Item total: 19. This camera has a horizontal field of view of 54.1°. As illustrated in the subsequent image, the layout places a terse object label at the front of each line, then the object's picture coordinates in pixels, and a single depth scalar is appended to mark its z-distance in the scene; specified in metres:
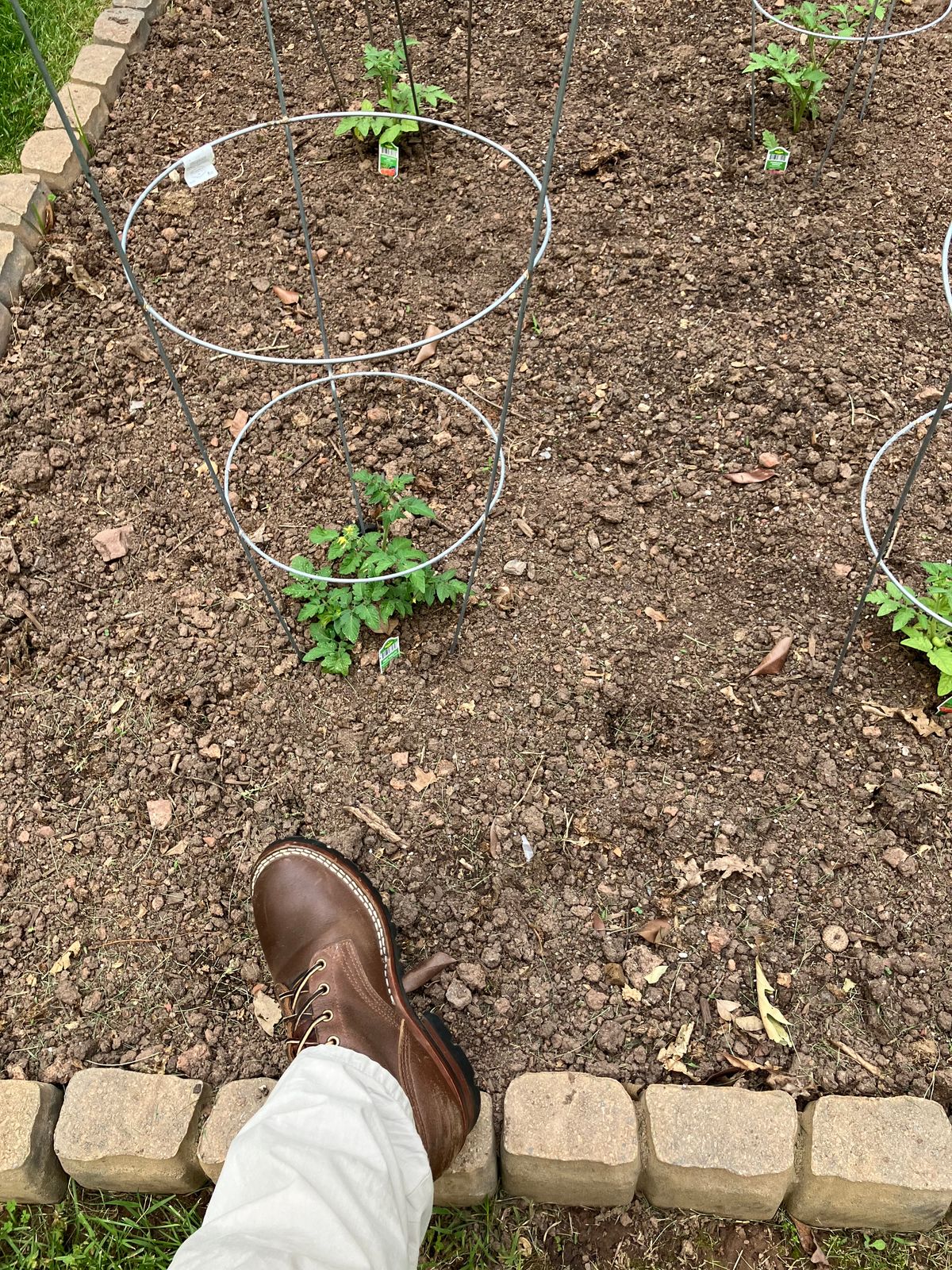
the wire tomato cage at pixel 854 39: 2.47
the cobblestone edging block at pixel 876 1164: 1.38
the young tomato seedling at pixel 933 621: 1.78
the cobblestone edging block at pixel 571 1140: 1.39
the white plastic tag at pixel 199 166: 1.37
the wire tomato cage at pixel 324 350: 1.22
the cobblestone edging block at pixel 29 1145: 1.46
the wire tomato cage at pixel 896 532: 1.50
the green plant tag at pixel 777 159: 2.60
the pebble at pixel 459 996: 1.59
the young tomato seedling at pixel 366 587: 1.83
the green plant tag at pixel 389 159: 2.20
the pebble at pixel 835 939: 1.63
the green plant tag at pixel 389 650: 1.84
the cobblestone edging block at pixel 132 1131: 1.44
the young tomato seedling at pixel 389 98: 2.58
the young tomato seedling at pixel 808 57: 2.64
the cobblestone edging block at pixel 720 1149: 1.39
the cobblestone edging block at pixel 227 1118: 1.44
